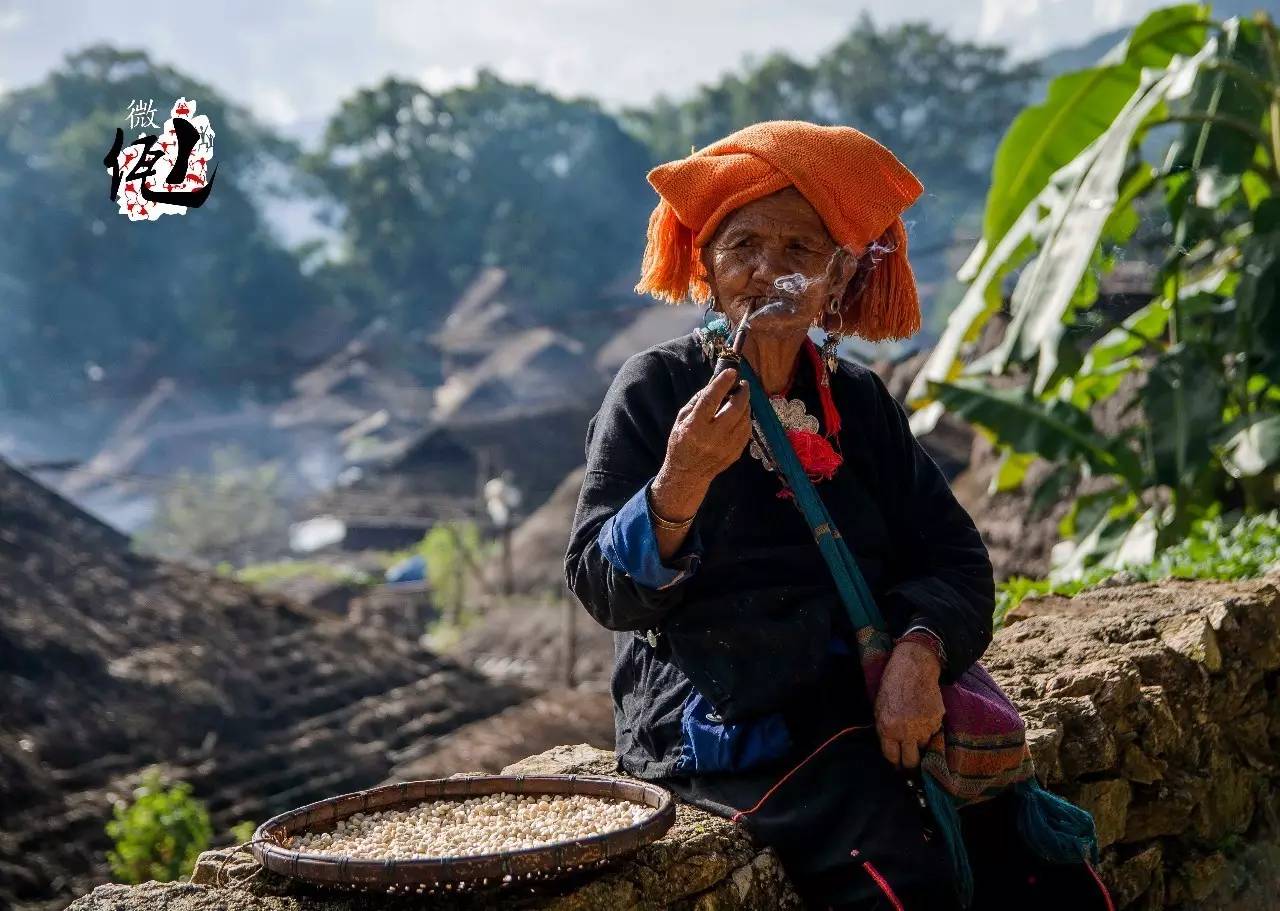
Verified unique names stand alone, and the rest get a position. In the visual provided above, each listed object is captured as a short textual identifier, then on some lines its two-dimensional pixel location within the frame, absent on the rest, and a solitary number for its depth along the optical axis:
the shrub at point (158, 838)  8.47
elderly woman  2.01
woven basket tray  1.68
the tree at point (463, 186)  37.38
